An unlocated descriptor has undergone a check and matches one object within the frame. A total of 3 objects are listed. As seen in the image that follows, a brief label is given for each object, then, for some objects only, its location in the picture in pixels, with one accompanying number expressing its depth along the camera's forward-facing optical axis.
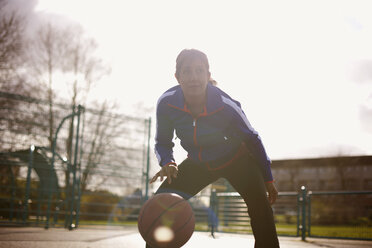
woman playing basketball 3.10
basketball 3.03
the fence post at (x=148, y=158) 14.22
